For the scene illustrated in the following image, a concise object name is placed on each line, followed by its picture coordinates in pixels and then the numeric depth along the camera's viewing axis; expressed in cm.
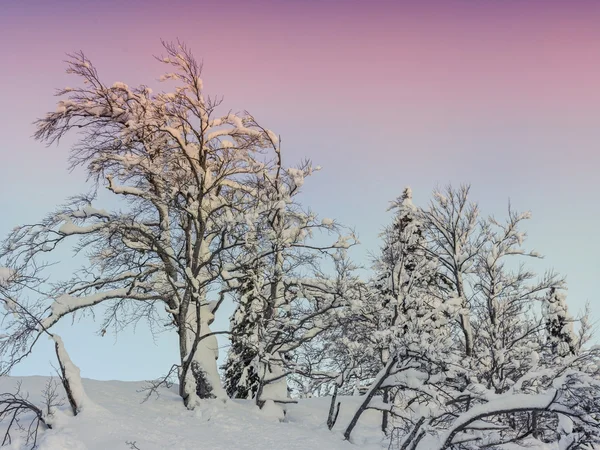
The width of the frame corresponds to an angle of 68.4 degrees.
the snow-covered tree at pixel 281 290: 1221
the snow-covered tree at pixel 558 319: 2323
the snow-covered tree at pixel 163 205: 1180
